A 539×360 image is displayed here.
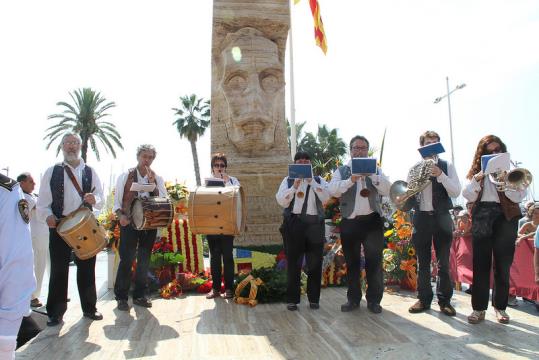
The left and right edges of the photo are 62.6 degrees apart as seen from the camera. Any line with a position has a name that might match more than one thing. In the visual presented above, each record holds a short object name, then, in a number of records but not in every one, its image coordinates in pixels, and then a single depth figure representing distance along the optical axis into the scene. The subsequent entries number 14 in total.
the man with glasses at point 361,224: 4.71
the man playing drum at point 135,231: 4.94
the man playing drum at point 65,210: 4.35
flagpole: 15.20
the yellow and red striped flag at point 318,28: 12.41
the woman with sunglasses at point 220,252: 5.38
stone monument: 7.18
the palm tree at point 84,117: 27.39
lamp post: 25.10
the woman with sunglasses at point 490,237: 4.16
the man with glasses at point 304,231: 4.83
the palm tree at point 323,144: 37.81
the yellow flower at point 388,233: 6.22
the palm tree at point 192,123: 33.50
